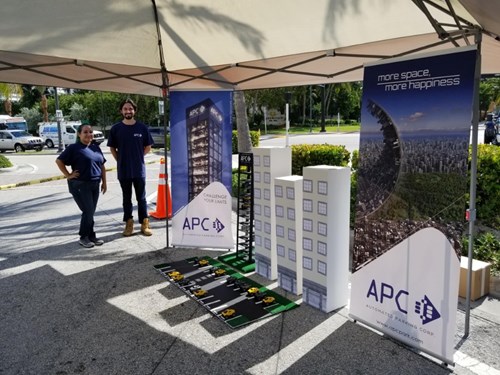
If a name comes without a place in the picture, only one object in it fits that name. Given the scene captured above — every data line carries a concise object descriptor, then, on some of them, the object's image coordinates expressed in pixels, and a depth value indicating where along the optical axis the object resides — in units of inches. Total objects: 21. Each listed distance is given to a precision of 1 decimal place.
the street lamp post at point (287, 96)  681.7
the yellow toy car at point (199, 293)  175.0
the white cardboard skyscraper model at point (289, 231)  169.8
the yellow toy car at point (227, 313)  155.9
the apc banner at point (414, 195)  116.3
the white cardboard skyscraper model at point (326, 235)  152.1
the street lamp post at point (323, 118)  1599.2
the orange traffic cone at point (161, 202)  312.8
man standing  246.2
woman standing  224.2
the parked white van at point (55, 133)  1210.0
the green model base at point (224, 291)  158.9
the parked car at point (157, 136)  1074.1
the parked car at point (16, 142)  1147.3
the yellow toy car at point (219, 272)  198.4
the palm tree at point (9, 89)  781.9
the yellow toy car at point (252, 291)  172.9
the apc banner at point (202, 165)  226.7
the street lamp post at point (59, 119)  967.3
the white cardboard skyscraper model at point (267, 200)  186.5
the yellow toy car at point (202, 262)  212.6
